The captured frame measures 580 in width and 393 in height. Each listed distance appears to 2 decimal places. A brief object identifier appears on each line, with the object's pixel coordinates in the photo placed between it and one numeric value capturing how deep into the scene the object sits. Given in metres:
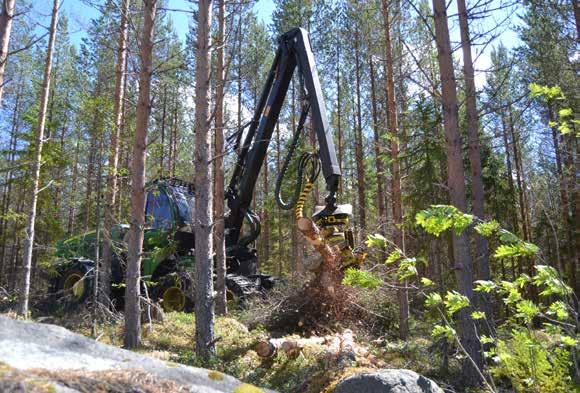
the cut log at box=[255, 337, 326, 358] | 7.36
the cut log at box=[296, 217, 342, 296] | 8.11
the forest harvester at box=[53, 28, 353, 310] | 9.38
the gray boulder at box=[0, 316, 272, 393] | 2.24
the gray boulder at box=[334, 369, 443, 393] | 4.22
